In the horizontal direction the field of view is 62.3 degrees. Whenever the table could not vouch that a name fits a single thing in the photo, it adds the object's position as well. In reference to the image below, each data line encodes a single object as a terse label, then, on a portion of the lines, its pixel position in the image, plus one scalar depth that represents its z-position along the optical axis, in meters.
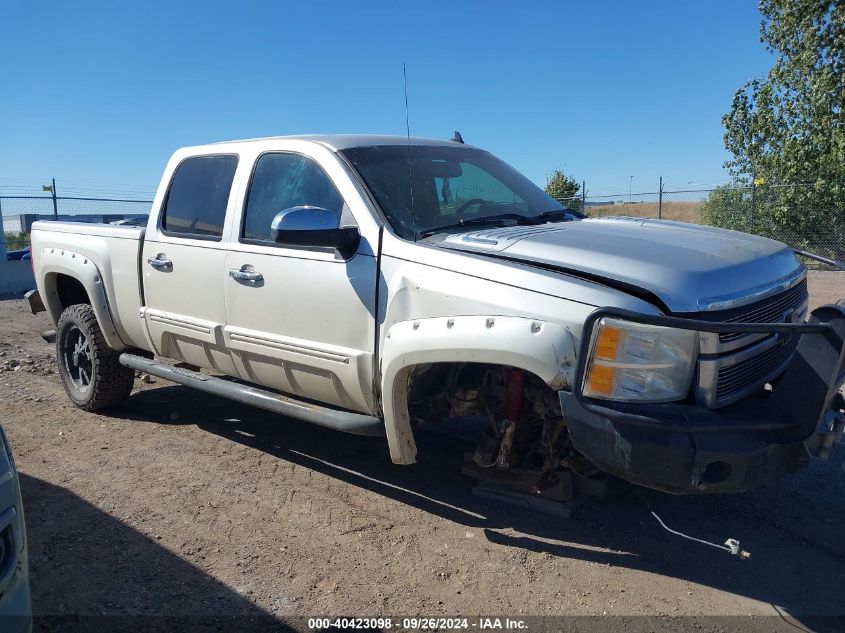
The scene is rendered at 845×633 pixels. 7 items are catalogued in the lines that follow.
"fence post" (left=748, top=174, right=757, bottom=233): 16.18
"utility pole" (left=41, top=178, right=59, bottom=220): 15.97
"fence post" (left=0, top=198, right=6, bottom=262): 15.75
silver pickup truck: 2.69
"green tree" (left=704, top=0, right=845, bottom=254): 15.91
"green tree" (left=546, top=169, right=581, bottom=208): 22.04
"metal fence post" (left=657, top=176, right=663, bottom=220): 17.06
